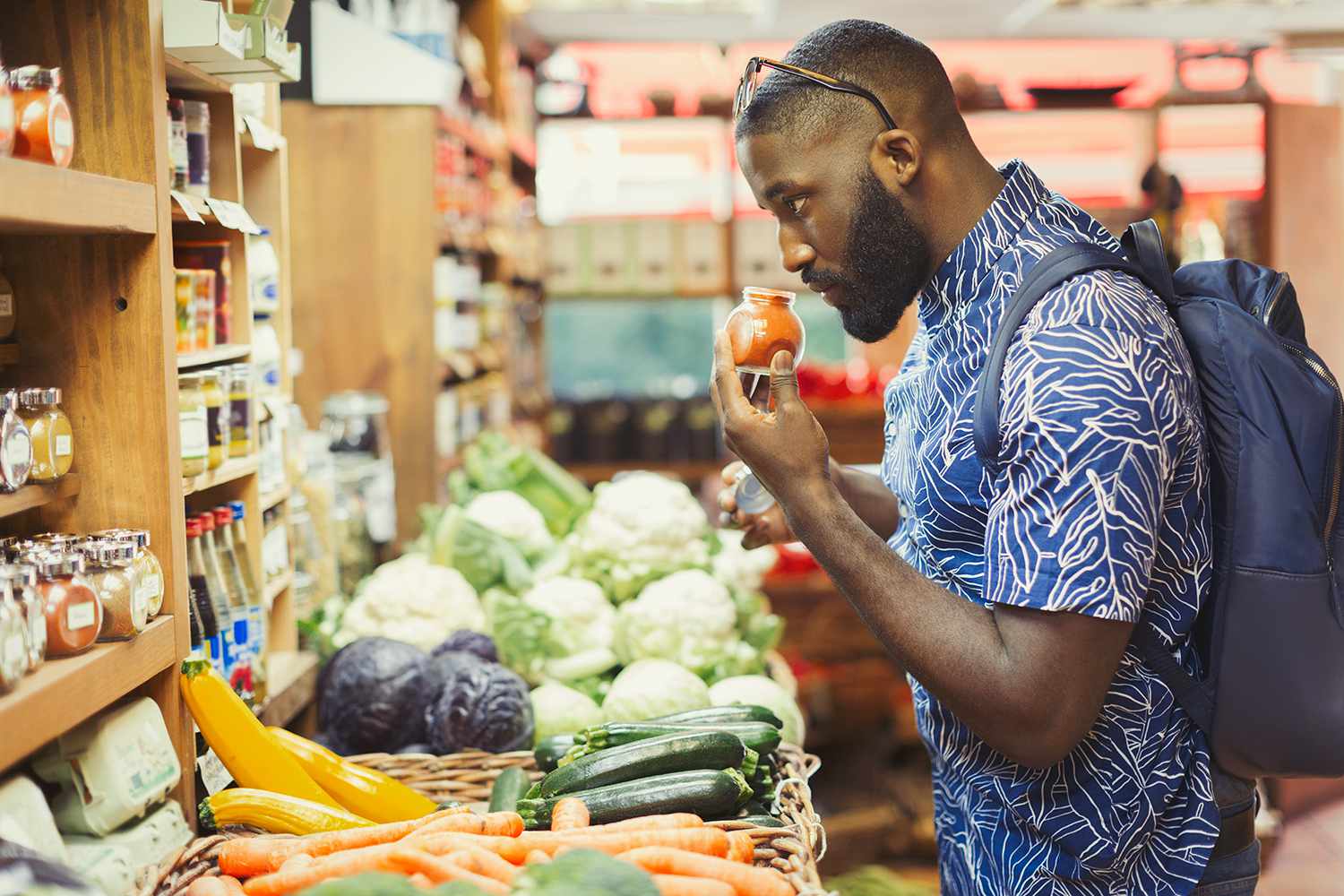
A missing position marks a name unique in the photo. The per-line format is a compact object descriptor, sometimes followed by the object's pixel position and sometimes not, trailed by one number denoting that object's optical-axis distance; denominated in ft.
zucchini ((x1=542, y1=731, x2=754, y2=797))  5.67
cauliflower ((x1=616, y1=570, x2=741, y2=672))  8.30
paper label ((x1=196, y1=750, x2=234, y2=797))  5.51
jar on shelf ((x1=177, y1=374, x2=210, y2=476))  5.69
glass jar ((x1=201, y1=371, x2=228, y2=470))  6.11
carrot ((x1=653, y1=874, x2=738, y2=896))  4.51
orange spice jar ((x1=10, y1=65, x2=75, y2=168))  4.01
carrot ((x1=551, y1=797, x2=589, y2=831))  5.24
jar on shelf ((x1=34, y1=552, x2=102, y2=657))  4.18
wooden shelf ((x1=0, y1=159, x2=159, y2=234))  3.71
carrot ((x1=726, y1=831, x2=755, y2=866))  4.95
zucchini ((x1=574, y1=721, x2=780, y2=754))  6.02
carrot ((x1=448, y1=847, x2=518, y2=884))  4.59
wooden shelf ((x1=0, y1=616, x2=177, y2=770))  3.78
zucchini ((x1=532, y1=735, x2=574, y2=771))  6.41
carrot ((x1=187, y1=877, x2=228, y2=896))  4.60
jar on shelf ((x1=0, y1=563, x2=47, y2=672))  3.99
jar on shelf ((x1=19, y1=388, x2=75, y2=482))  4.54
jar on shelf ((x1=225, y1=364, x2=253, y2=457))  6.64
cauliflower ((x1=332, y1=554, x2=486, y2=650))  8.66
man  4.45
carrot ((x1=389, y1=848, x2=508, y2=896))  4.45
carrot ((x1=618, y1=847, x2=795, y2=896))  4.68
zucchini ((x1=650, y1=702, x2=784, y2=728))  6.39
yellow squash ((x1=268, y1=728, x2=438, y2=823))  5.84
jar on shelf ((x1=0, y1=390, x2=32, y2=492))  4.28
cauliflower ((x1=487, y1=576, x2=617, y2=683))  8.39
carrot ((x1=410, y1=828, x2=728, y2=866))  4.81
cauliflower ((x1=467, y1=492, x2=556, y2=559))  10.28
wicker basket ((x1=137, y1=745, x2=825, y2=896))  4.79
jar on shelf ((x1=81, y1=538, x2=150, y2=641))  4.54
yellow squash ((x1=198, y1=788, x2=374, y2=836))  5.23
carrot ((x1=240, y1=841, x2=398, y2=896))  4.70
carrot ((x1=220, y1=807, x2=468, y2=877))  4.88
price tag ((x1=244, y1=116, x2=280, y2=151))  7.02
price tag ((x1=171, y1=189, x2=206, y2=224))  5.44
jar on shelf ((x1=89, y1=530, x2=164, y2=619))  4.73
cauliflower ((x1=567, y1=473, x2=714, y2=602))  9.39
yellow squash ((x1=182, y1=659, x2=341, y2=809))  5.19
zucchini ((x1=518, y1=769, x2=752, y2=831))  5.37
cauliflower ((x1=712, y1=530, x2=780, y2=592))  9.73
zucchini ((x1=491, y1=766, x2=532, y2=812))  5.98
